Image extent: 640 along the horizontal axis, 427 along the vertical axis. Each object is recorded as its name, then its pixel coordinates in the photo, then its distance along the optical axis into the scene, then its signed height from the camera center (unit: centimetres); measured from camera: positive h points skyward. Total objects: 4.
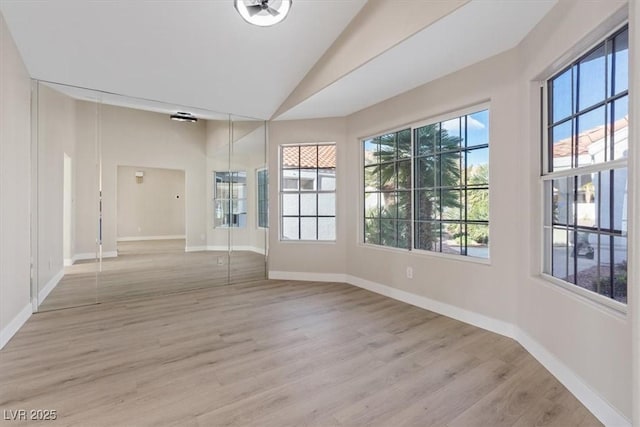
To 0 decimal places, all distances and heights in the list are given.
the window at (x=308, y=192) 474 +30
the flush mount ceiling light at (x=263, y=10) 262 +176
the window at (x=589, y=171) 173 +26
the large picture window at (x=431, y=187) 302 +28
